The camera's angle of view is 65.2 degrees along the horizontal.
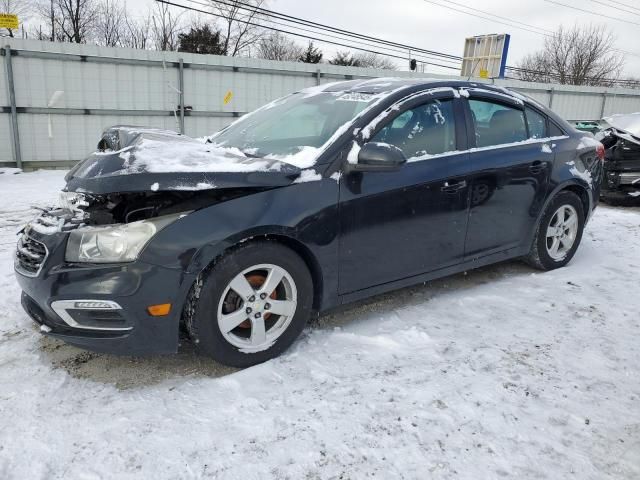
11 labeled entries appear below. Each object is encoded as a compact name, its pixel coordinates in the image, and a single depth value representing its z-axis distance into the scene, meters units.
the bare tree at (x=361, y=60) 38.00
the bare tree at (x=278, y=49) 37.56
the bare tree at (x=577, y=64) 35.03
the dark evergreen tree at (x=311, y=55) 36.43
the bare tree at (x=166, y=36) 29.34
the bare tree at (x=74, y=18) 27.55
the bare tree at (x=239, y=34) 30.72
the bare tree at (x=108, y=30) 29.61
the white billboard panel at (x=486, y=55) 17.39
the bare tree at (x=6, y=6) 25.57
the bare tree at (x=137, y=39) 30.64
